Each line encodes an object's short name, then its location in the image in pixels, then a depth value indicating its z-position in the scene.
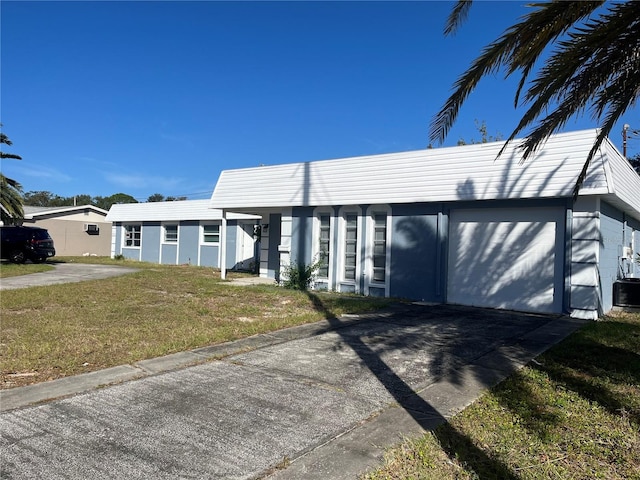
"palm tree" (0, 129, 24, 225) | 20.48
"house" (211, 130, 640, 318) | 9.89
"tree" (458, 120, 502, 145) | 34.69
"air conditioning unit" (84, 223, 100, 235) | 32.94
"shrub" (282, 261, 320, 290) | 14.23
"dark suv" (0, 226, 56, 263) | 20.94
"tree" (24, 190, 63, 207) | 78.00
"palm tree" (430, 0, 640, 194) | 4.61
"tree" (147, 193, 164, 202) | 75.54
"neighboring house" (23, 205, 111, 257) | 30.89
